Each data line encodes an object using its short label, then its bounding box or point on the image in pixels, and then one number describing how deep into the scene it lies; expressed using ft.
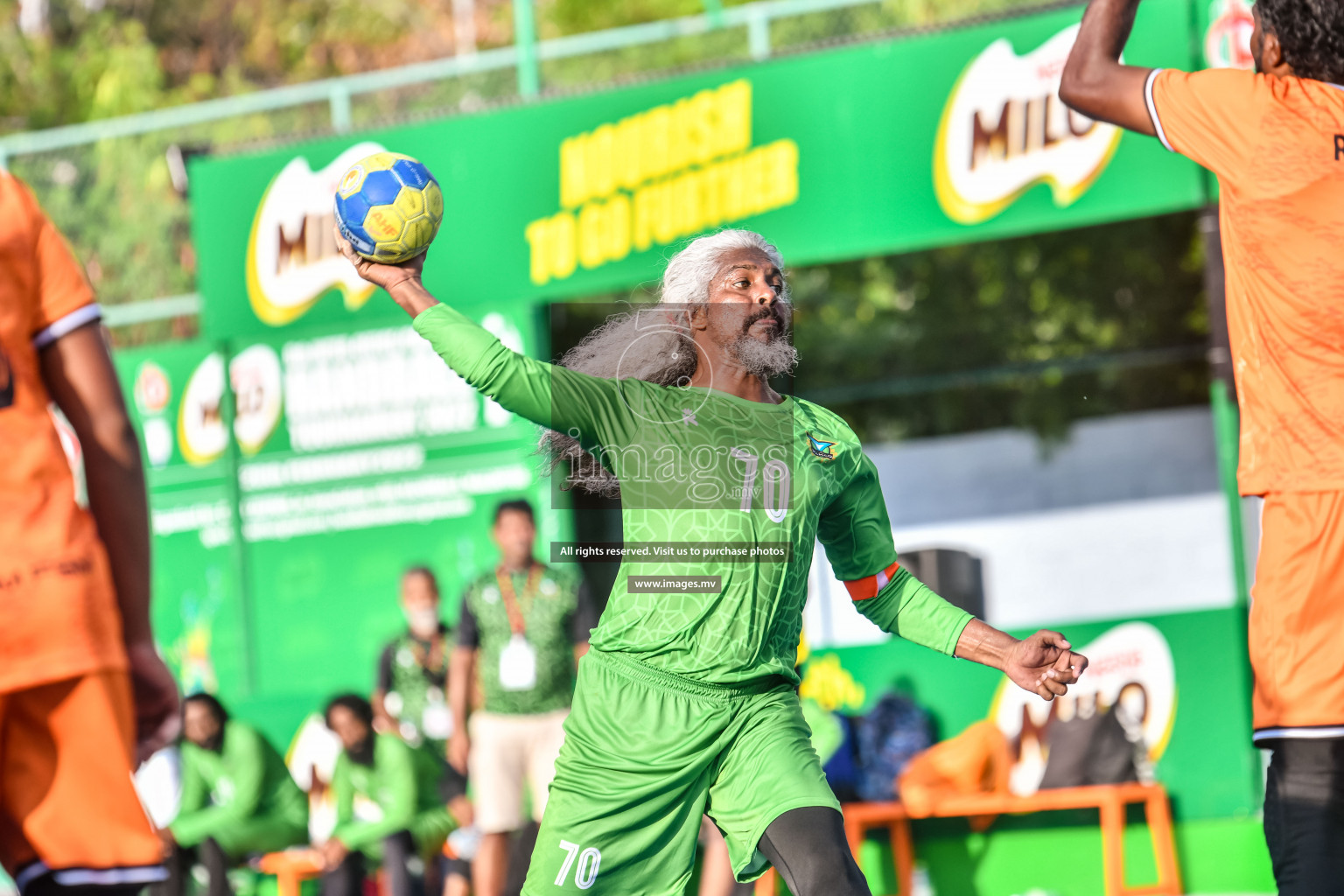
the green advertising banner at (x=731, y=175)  55.83
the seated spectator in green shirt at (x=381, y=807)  55.21
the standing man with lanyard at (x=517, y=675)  52.60
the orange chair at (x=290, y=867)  56.59
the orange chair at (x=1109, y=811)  51.85
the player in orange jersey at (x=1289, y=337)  22.67
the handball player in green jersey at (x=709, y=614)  24.14
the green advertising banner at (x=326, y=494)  66.59
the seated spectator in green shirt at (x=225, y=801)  57.06
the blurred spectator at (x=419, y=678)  57.98
